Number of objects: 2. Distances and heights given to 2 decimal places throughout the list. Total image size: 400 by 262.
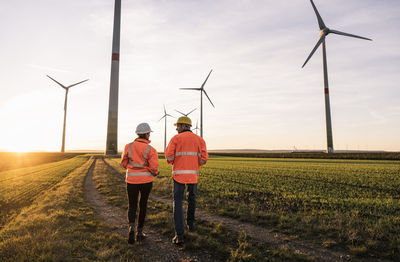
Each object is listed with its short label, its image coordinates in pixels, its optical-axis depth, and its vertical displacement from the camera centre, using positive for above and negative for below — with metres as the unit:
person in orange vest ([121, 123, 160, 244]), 6.68 -0.48
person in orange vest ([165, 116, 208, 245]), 6.80 -0.37
